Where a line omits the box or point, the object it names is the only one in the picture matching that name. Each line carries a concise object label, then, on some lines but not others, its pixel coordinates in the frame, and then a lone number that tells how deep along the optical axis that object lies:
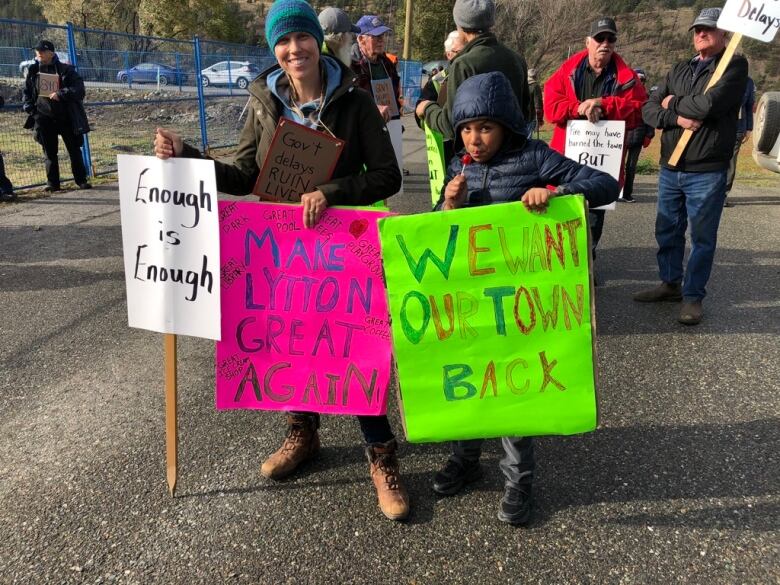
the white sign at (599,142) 4.63
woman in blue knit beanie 2.27
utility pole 22.08
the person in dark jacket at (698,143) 4.00
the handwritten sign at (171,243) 2.26
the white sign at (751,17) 3.92
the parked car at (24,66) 7.83
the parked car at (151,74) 10.43
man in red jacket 4.50
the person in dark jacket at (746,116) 7.48
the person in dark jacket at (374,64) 5.97
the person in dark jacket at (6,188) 7.70
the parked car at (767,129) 7.77
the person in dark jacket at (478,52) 3.39
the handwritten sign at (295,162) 2.24
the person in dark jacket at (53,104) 7.79
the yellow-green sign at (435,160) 4.23
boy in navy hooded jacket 2.21
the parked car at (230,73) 12.27
